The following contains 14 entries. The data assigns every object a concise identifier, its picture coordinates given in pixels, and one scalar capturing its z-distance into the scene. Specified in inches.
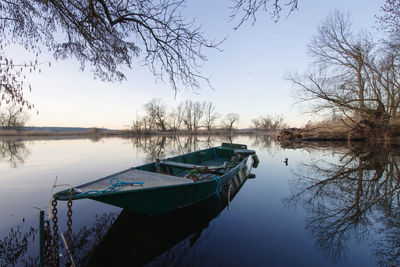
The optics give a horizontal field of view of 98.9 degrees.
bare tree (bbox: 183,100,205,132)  2528.1
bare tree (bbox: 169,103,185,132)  2424.2
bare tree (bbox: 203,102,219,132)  2652.6
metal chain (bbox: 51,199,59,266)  84.3
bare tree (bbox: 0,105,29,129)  1546.9
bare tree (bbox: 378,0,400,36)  307.0
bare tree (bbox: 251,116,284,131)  2313.0
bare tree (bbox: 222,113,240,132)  2827.3
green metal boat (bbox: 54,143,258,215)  104.3
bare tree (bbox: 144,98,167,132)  2098.9
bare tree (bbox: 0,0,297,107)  135.2
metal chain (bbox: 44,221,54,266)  83.0
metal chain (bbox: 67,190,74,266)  83.2
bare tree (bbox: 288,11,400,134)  617.3
